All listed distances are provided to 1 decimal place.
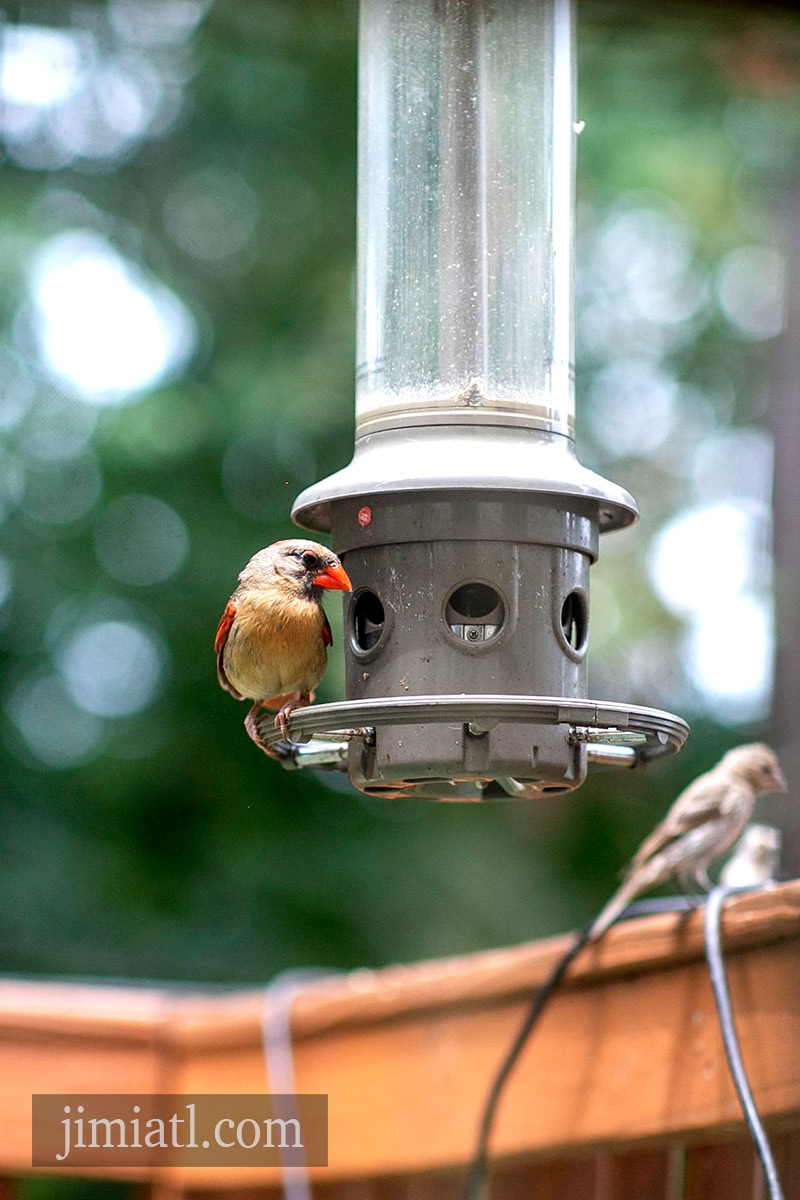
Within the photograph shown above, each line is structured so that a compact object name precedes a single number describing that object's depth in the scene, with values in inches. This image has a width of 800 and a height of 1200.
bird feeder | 175.0
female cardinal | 203.6
